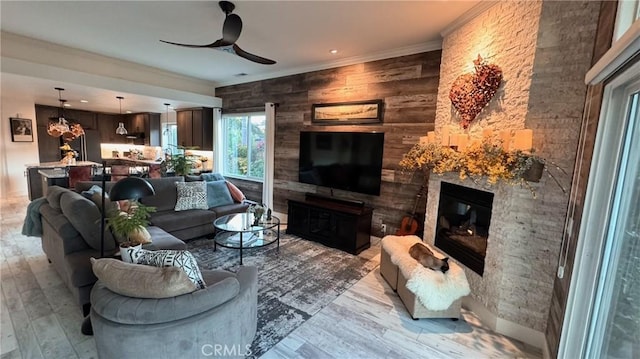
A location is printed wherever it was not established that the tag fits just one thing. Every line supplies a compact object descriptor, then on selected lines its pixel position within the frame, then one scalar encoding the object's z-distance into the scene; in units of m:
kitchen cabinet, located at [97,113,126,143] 8.87
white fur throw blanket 2.31
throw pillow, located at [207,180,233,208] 4.49
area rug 2.29
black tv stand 3.82
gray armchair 1.37
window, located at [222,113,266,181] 5.86
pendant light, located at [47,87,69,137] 5.78
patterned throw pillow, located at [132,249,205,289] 1.66
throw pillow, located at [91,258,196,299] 1.41
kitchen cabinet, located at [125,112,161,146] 8.19
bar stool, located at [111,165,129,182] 5.30
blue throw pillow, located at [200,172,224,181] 4.77
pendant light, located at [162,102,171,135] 8.14
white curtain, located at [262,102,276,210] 5.18
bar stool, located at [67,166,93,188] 5.06
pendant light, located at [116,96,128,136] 7.11
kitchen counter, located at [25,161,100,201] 5.67
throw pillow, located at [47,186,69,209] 2.72
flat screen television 3.93
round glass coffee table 3.33
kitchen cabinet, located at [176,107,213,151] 6.49
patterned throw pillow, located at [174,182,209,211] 4.14
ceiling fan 2.62
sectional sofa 2.25
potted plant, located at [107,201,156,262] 2.14
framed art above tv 4.04
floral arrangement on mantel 1.99
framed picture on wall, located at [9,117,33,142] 6.40
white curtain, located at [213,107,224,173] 6.27
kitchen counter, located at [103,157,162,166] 7.66
